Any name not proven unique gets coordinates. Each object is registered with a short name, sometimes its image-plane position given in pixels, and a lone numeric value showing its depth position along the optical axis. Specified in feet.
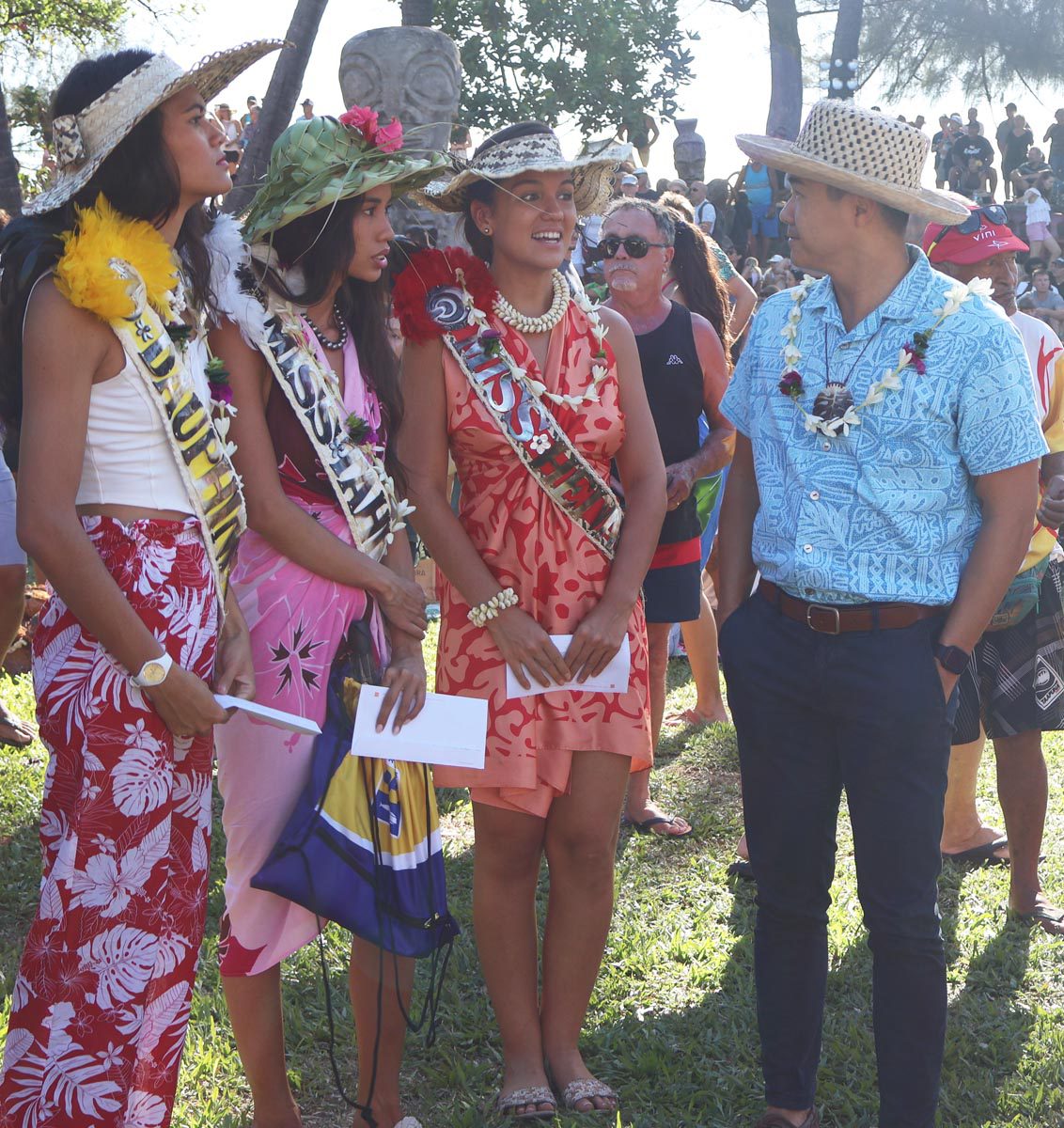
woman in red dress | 10.14
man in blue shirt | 8.93
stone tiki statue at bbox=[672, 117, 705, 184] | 65.62
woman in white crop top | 7.57
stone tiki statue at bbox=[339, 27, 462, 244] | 28.99
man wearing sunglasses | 15.29
